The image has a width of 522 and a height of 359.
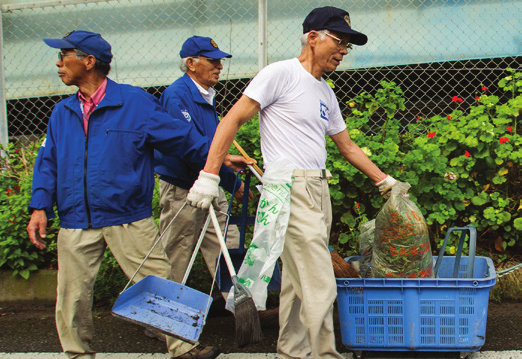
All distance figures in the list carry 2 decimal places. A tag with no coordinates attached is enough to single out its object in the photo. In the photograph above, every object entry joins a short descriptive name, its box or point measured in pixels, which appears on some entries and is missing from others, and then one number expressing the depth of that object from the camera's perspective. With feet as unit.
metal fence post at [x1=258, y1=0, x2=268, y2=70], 16.98
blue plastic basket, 9.91
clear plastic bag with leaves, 10.25
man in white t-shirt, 9.14
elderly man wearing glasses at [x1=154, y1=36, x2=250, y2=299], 12.09
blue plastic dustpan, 8.57
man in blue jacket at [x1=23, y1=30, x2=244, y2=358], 9.80
